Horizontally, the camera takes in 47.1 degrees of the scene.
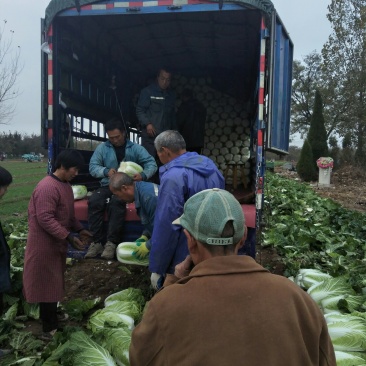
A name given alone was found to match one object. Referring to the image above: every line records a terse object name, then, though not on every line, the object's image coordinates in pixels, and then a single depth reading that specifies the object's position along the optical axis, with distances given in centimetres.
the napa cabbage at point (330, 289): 386
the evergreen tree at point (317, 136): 2397
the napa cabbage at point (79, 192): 537
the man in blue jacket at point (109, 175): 482
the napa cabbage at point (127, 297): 420
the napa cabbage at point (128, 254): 435
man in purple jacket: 318
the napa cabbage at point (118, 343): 301
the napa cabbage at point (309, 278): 438
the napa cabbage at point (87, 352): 284
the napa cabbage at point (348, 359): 285
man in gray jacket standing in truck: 693
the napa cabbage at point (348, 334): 306
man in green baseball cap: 136
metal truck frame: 470
